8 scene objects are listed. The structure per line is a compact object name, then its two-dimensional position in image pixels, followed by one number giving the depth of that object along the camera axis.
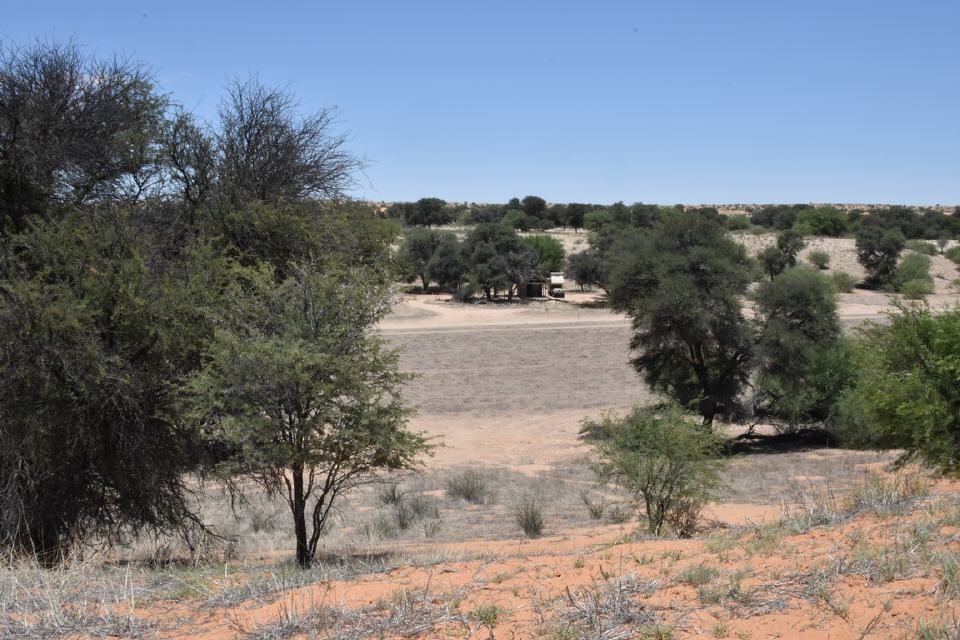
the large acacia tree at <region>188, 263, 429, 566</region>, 12.52
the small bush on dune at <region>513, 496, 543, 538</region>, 16.25
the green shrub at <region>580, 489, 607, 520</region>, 18.53
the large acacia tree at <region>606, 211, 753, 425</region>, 30.84
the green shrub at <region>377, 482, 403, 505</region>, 20.44
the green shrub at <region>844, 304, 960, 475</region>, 17.16
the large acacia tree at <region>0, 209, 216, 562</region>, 13.15
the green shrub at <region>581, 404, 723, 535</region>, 16.77
